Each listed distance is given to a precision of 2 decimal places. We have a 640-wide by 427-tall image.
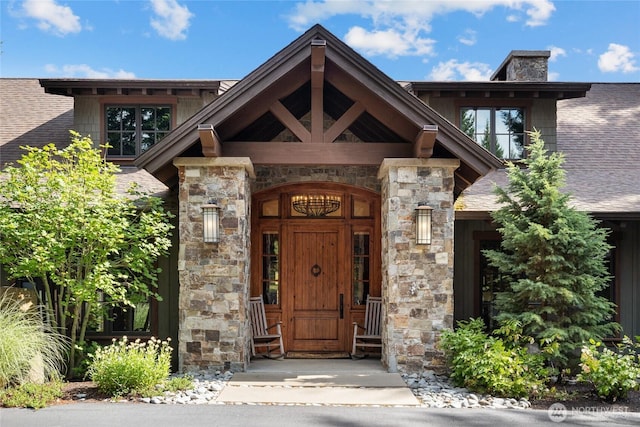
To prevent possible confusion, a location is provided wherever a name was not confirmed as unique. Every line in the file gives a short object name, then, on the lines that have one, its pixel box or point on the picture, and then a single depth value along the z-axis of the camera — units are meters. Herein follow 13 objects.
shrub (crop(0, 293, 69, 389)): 6.04
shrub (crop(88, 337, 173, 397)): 6.04
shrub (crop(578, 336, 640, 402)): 5.98
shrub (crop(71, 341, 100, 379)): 7.16
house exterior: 7.13
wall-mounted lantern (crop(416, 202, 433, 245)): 7.12
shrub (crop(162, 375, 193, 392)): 6.26
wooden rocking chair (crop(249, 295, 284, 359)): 8.47
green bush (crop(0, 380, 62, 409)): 5.66
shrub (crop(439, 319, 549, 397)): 6.20
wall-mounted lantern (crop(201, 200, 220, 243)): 7.07
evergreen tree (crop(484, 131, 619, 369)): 6.86
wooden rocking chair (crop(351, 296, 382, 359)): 8.49
